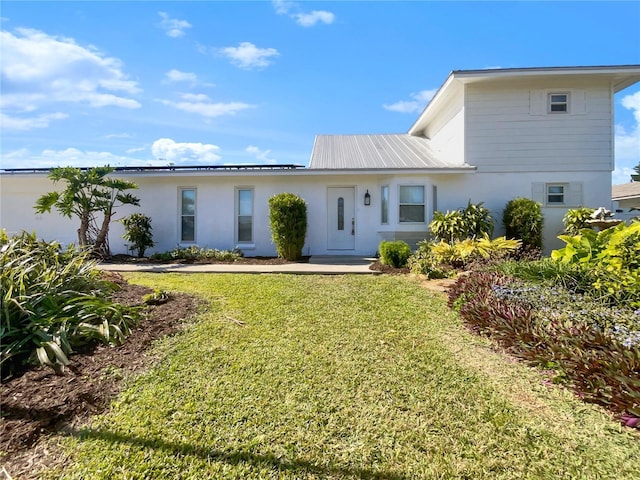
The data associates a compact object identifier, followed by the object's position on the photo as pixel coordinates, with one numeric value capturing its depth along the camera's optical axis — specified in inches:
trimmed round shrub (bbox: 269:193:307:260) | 360.8
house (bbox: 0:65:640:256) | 388.5
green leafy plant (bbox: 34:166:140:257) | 362.3
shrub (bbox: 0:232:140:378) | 115.7
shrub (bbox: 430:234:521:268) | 290.5
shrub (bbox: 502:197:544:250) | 365.1
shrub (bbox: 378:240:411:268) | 315.9
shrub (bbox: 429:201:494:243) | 355.9
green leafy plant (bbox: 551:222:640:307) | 153.3
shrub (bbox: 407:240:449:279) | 276.0
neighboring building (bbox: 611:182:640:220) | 622.7
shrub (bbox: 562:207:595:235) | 354.6
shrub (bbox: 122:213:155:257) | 397.7
